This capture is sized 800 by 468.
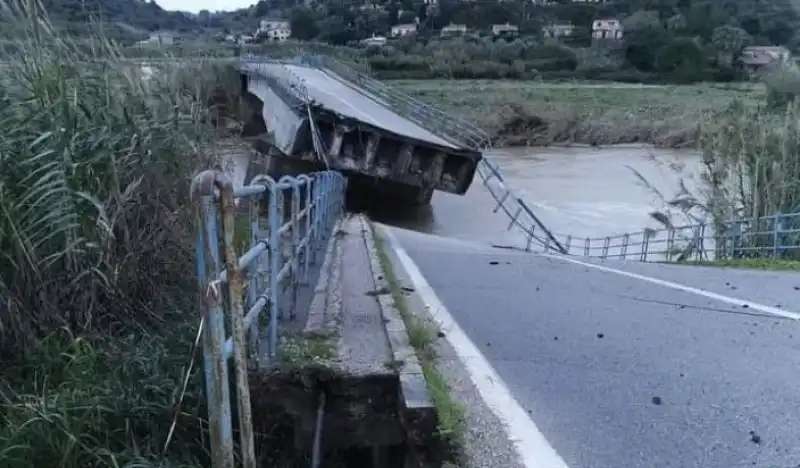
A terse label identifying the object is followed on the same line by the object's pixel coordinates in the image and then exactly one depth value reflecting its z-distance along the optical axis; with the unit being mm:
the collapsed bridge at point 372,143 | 21516
